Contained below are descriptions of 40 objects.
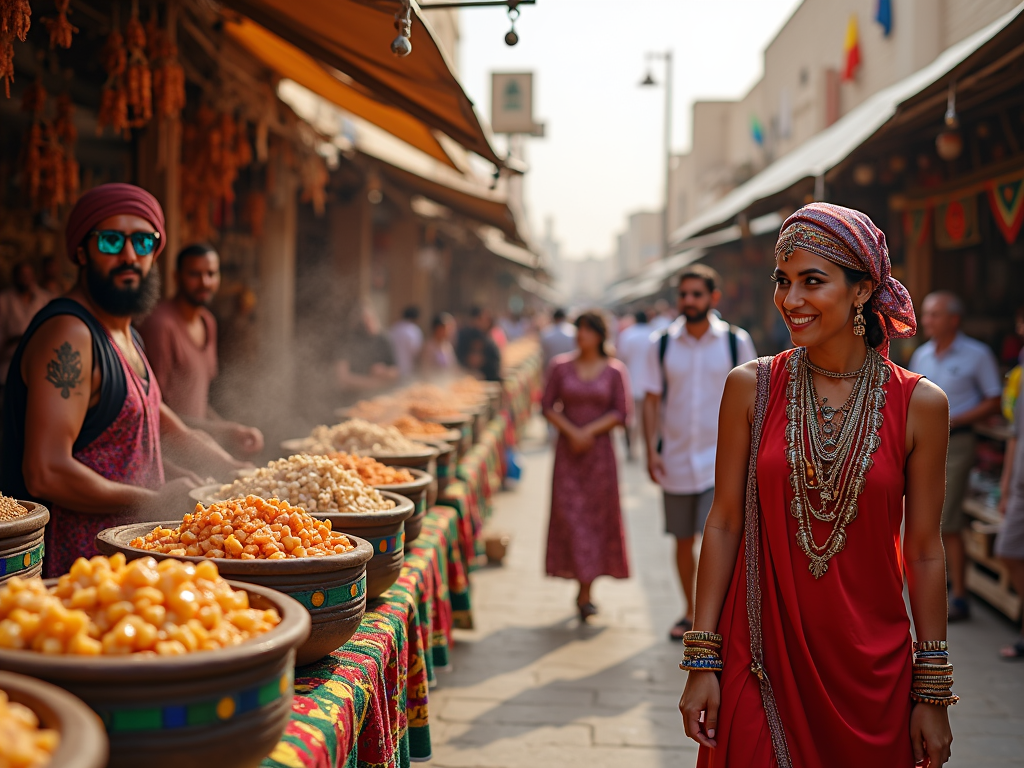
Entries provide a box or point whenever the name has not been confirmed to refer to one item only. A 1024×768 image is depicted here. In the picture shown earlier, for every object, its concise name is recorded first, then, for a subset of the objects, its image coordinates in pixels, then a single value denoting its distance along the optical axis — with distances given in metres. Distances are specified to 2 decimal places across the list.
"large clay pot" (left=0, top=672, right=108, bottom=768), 1.13
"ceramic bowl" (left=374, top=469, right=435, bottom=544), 3.28
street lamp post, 27.36
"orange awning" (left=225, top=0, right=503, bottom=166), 3.91
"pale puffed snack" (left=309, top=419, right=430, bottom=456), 4.07
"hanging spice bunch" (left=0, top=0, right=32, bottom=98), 2.84
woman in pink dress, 6.21
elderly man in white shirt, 6.17
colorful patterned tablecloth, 1.92
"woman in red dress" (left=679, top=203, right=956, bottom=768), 2.18
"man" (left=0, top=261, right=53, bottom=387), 6.25
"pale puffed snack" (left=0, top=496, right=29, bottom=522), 2.12
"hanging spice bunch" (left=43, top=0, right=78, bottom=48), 3.25
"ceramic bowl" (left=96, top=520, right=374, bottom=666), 2.00
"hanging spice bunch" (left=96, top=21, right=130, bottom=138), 4.03
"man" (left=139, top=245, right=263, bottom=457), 4.39
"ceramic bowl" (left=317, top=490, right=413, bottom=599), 2.61
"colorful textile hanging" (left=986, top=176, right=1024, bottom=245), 6.05
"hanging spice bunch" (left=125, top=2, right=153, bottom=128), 4.04
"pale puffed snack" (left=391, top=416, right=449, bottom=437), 5.11
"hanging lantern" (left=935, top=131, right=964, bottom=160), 6.33
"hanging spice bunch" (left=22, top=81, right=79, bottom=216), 3.99
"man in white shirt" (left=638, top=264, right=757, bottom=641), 5.55
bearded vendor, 2.70
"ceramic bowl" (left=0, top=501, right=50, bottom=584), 2.01
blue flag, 12.09
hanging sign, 12.73
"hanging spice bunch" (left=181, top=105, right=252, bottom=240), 5.52
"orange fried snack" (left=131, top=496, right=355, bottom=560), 2.10
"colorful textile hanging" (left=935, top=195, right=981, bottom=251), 7.26
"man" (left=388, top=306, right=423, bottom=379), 11.19
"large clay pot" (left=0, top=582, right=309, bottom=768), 1.33
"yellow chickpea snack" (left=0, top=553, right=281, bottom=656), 1.42
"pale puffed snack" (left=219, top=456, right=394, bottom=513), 2.72
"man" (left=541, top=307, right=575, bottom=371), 13.16
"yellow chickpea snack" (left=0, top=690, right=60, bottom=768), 1.09
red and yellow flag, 14.08
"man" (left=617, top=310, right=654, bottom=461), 12.70
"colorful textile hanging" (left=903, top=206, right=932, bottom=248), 8.02
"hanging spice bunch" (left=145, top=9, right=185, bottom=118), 4.30
